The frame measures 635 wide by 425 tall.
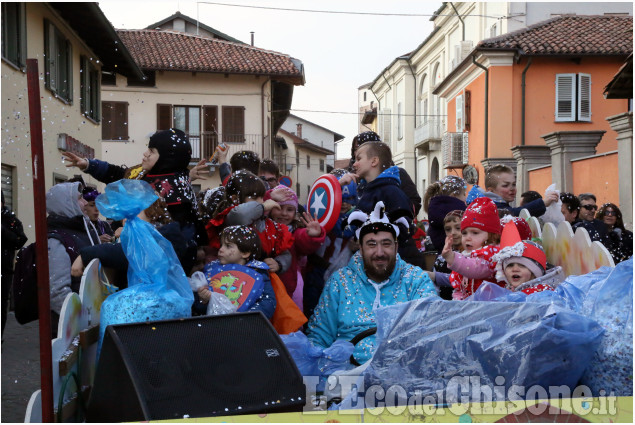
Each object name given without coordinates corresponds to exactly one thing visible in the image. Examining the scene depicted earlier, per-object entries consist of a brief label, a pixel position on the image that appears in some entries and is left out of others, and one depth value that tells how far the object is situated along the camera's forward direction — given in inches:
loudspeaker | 107.7
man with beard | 175.2
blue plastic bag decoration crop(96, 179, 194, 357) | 135.2
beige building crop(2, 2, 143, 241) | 445.1
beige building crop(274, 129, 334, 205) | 2324.4
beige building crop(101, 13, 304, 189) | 1190.9
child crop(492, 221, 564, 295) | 156.6
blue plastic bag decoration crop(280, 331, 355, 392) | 154.2
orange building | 1002.7
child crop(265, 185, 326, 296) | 196.9
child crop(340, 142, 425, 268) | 198.1
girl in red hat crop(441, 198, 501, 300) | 170.6
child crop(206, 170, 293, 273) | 182.7
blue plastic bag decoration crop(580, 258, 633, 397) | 110.1
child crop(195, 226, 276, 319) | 169.0
